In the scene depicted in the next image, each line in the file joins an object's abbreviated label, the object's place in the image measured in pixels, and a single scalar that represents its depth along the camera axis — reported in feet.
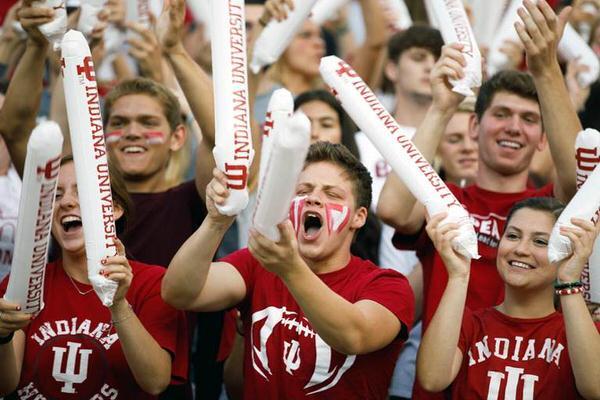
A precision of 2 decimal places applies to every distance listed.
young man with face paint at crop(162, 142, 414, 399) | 26.37
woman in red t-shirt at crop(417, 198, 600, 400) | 27.50
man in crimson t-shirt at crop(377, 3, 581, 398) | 31.27
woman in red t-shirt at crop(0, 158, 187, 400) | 28.43
